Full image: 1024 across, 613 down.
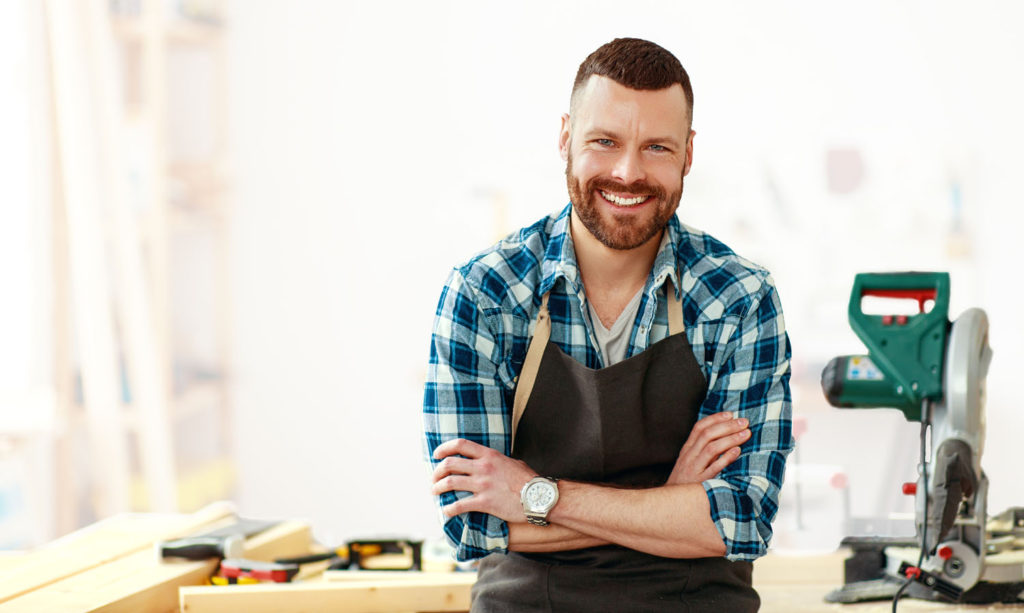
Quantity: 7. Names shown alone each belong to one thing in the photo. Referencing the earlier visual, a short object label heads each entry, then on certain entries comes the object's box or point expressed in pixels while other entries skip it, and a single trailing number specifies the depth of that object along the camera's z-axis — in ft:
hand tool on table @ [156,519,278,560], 10.20
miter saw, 8.64
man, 9.25
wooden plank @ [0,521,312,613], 9.63
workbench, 9.69
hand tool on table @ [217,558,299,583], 9.99
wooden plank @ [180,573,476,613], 9.70
